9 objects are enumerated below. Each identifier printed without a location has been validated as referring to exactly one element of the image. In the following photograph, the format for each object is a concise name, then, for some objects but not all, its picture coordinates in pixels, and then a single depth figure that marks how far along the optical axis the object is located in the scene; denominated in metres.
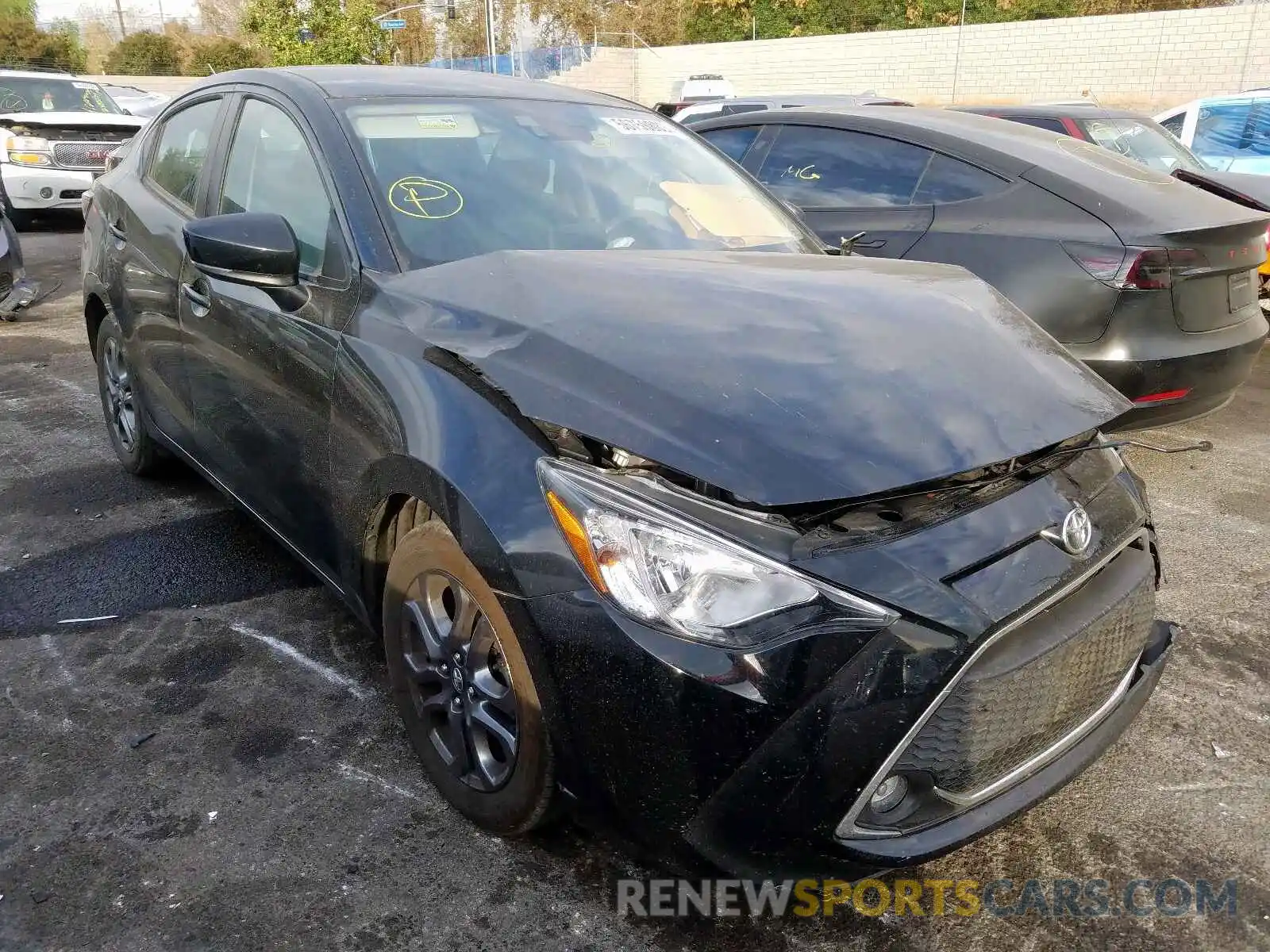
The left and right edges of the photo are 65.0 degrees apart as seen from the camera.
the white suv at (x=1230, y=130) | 9.05
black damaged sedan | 1.72
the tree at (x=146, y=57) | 43.19
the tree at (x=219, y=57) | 40.25
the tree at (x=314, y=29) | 28.25
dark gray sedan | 4.11
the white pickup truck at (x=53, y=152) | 10.52
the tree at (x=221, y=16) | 54.06
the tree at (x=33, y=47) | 39.78
